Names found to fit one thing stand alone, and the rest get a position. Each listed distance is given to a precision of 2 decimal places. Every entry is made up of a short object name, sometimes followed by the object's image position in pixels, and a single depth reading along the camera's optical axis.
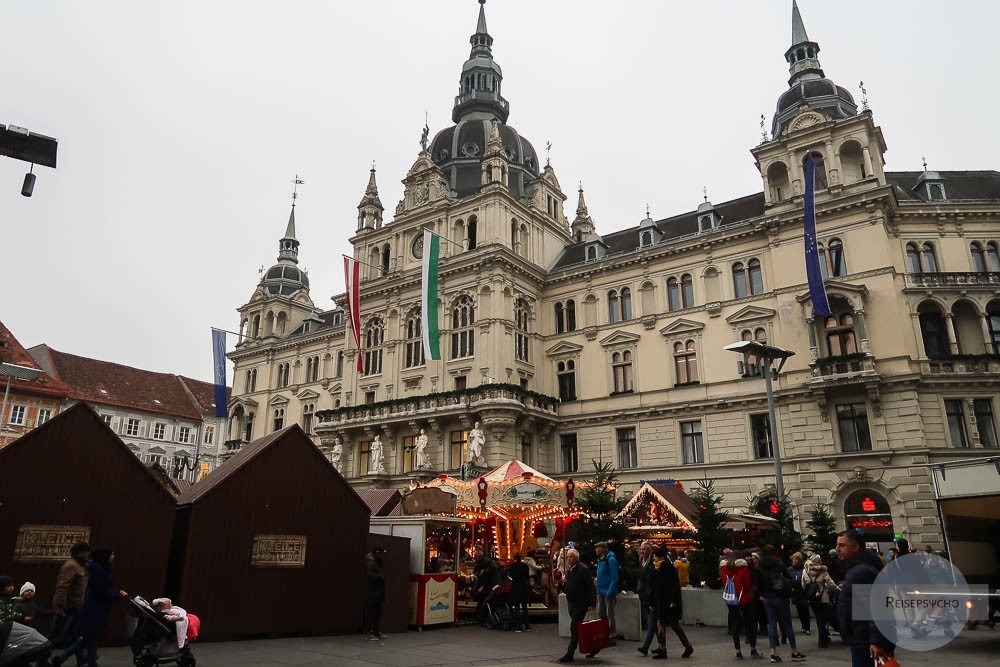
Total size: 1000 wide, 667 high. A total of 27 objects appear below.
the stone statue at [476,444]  34.97
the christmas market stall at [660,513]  22.75
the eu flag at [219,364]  43.88
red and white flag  35.25
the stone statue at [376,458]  39.62
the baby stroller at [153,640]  9.69
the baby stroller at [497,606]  17.27
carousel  22.03
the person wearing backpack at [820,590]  13.88
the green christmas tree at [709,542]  18.91
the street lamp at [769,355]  21.30
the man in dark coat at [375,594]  15.05
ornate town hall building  29.77
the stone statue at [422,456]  37.31
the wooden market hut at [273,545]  13.70
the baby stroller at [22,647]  7.39
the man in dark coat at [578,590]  12.55
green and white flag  32.84
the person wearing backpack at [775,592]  12.05
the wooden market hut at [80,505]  12.16
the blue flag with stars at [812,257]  29.12
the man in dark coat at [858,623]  6.39
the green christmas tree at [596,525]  17.22
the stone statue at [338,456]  41.91
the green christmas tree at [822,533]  22.38
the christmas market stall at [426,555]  17.02
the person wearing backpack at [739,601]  12.34
